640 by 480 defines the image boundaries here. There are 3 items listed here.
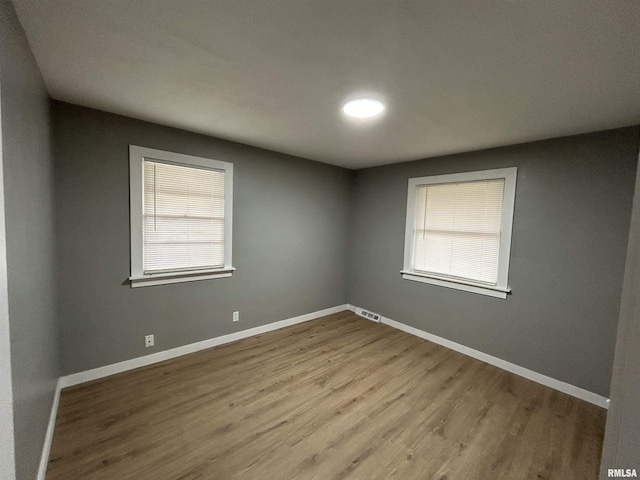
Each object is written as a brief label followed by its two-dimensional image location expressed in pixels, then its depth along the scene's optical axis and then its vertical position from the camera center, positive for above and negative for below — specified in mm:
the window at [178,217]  2625 +24
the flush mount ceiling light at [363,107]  1999 +944
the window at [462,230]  3000 +21
